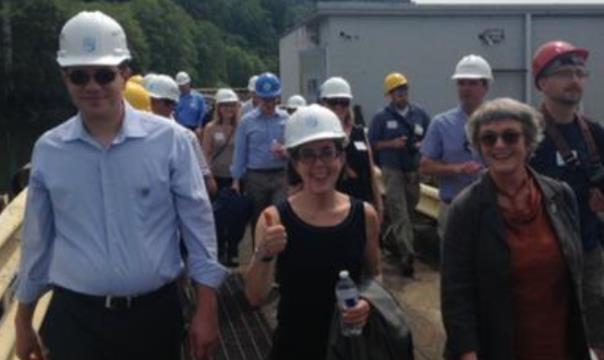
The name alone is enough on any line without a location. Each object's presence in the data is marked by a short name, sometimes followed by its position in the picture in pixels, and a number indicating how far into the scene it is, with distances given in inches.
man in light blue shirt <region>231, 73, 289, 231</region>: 305.1
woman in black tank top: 135.7
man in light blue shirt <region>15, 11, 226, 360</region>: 131.5
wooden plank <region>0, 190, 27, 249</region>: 223.3
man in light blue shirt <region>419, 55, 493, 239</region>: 227.0
